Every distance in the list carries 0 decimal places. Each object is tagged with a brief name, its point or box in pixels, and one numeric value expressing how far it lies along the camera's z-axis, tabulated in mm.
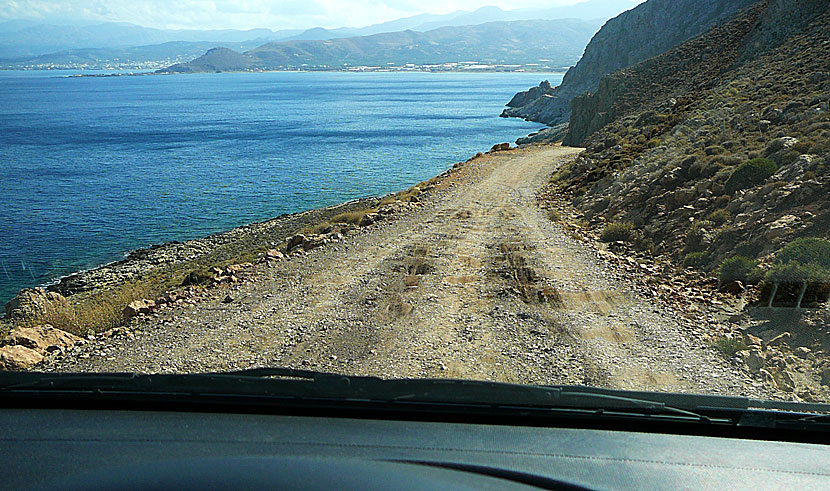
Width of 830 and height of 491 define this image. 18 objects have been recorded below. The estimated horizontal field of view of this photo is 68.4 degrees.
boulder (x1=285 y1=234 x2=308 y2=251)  14555
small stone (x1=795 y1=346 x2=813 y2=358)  6758
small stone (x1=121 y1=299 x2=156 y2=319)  9000
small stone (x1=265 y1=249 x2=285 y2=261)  12941
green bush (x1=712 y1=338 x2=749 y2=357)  7059
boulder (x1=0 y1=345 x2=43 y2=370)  6934
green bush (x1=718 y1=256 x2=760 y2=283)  9406
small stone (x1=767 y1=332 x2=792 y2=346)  7188
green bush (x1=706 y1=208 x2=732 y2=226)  12195
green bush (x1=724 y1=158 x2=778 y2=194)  13102
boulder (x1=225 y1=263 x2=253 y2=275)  11574
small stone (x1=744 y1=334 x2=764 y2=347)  7254
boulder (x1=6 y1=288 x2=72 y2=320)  11507
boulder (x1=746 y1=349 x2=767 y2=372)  6638
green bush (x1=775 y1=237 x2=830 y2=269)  8448
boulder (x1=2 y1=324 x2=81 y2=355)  7660
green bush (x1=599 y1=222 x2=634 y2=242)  13945
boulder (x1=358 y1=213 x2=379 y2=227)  16906
